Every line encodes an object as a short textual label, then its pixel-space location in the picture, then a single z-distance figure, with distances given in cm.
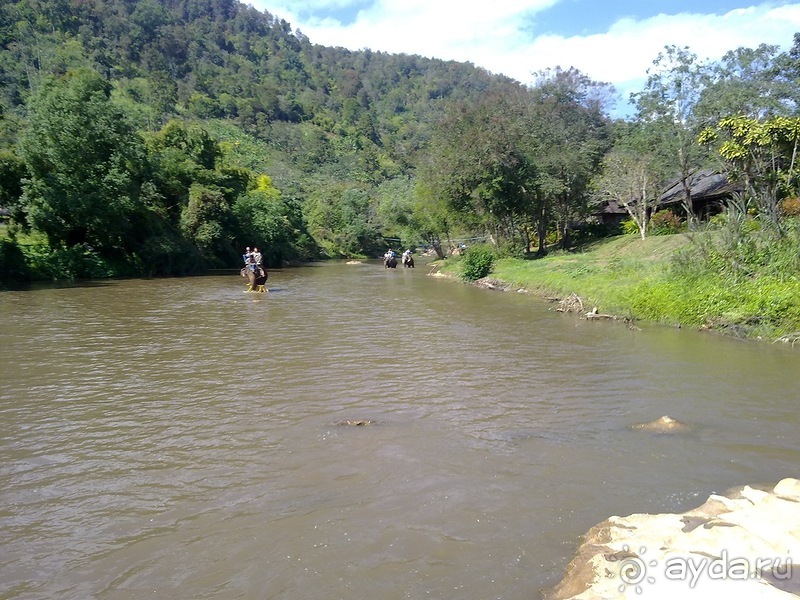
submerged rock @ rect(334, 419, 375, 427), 852
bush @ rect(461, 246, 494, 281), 3266
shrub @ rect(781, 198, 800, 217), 2327
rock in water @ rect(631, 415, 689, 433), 829
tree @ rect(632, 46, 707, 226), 3303
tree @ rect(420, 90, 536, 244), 3472
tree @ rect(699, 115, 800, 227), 1969
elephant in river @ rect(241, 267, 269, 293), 2667
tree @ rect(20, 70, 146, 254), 3256
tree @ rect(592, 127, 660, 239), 3406
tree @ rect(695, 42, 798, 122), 2971
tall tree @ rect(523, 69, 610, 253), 3547
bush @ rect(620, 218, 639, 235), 3854
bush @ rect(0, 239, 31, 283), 2900
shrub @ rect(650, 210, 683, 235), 3466
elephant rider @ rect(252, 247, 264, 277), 2673
